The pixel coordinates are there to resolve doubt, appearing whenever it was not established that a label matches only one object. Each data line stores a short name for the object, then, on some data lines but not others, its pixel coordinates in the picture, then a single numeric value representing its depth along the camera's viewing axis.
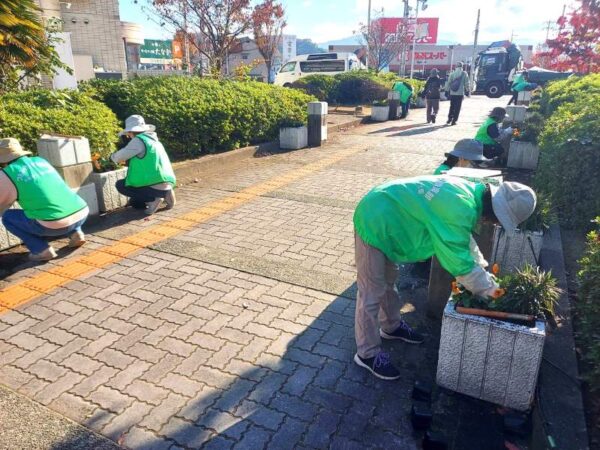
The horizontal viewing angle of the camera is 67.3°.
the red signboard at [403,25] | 34.13
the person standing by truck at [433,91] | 15.30
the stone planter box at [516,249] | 4.09
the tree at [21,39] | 5.69
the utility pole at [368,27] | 34.12
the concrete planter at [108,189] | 6.14
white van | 24.97
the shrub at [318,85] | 20.64
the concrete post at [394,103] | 16.91
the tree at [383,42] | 33.65
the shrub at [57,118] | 5.72
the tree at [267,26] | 18.99
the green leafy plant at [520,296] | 2.86
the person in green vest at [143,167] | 6.04
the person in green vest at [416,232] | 2.48
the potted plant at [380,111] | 16.73
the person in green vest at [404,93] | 16.98
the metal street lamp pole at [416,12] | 33.69
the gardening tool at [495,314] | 2.72
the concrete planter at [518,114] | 10.79
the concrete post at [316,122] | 11.40
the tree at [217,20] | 15.98
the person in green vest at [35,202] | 4.40
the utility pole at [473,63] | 33.72
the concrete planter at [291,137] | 10.97
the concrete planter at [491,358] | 2.70
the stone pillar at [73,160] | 5.50
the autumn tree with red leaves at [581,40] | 12.62
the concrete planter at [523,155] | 8.88
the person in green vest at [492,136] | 8.56
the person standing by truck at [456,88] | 14.45
